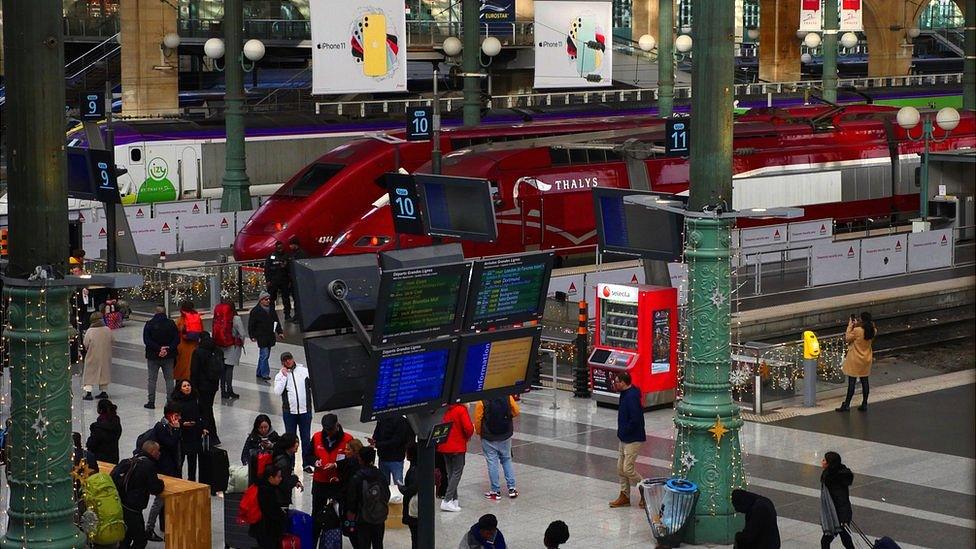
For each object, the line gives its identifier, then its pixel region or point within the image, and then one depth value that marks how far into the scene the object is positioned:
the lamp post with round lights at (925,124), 35.66
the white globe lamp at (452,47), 40.25
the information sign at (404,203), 23.84
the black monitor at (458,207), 22.41
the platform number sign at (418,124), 30.22
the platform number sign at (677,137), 29.02
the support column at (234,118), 37.16
